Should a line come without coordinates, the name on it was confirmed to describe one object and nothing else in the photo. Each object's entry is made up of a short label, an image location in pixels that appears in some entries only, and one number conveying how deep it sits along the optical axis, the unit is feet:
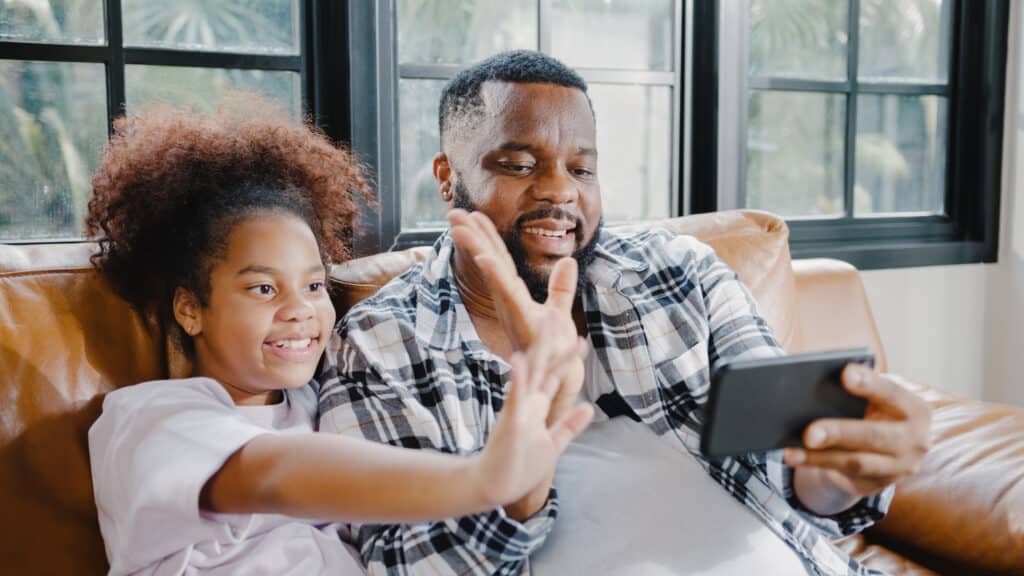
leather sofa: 3.64
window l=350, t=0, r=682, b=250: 6.32
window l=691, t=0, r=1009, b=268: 7.61
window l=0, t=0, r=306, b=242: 5.54
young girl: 2.61
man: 3.57
